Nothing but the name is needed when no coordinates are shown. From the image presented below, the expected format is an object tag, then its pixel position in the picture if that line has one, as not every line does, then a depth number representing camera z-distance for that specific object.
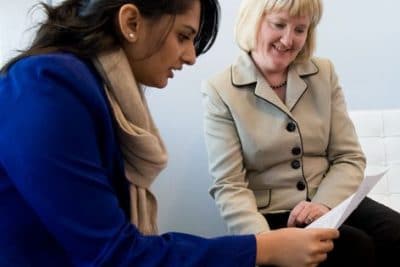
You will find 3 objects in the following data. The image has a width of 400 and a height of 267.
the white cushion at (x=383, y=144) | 1.66
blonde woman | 1.36
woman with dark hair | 0.71
